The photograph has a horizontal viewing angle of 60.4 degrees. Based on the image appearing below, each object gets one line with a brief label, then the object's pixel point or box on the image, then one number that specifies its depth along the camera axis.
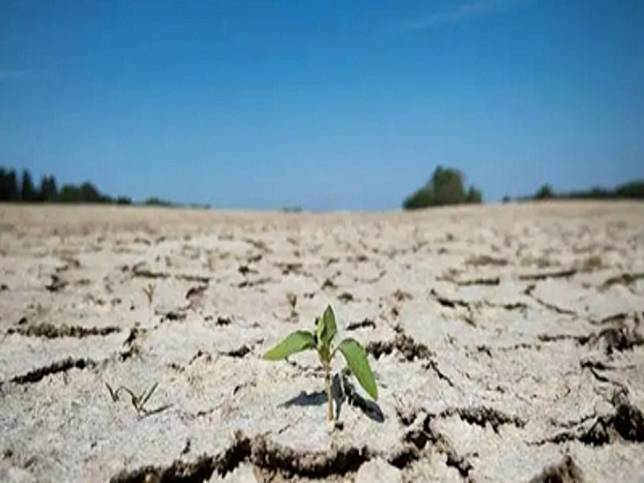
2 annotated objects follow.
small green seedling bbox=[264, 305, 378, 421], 0.33
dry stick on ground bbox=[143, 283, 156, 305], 0.67
